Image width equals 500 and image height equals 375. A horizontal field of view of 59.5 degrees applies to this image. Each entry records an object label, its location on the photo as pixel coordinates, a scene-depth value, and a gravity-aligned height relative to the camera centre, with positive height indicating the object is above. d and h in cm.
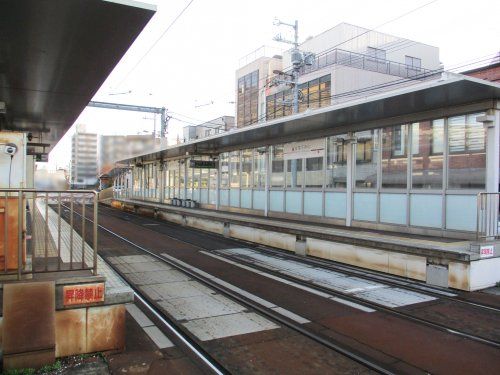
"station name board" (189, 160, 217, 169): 2102 +91
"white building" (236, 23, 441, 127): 3306 +976
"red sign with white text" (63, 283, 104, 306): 486 -127
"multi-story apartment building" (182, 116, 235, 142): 5069 +664
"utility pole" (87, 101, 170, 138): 3581 +619
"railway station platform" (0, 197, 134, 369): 450 -143
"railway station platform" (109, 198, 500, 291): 852 -158
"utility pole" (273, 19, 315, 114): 2366 +675
